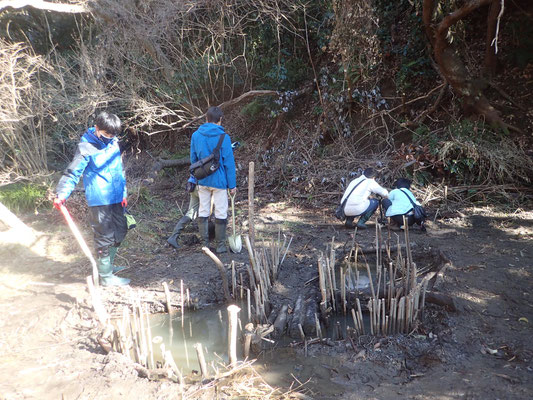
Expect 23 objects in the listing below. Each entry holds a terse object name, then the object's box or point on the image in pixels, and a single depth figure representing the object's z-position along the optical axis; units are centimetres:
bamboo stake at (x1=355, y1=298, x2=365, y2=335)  325
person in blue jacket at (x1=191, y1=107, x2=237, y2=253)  489
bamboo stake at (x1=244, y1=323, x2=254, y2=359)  311
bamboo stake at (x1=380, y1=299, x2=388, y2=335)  324
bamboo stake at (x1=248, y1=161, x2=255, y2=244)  438
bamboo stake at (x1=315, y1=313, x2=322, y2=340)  335
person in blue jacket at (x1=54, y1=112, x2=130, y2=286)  385
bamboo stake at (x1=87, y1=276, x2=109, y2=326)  325
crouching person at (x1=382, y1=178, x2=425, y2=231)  564
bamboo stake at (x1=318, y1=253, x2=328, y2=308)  359
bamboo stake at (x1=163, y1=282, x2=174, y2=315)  381
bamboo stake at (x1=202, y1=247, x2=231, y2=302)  379
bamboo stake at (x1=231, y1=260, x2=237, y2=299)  407
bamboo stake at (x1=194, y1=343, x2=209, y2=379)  269
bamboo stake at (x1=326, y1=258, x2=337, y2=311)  373
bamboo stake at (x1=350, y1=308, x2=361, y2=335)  331
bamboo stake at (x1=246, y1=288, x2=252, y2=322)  346
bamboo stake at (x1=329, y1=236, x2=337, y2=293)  383
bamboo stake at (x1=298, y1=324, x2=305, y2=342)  333
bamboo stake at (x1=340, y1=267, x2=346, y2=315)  362
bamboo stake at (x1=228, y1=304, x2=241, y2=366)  277
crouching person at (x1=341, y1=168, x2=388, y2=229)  577
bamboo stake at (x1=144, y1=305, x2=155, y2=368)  296
